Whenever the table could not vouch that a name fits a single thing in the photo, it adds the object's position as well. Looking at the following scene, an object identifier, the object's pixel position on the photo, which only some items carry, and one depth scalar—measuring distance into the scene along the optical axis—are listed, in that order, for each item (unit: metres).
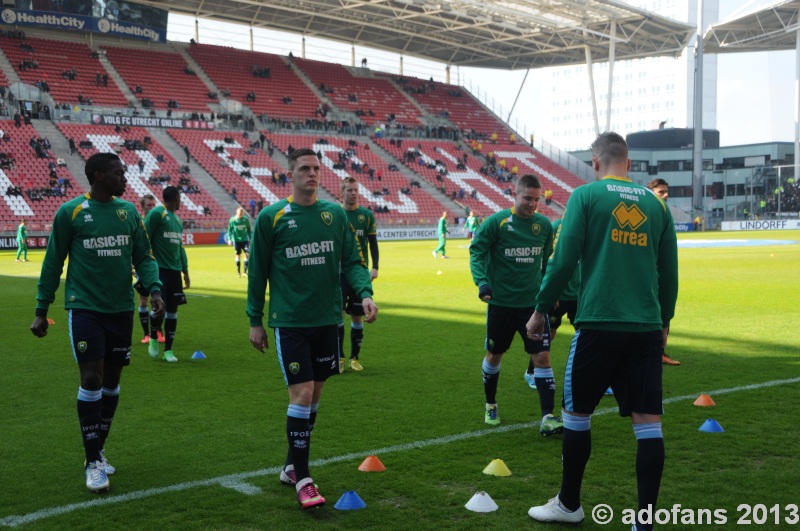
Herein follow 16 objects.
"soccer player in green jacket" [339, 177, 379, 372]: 10.10
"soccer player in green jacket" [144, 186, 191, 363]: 11.10
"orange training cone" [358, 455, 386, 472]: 5.95
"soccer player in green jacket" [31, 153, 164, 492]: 5.79
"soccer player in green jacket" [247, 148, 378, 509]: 5.40
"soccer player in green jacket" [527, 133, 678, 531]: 4.58
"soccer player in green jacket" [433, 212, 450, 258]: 32.94
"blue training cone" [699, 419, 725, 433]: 6.85
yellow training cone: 5.83
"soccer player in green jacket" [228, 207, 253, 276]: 24.61
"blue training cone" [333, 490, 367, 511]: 5.17
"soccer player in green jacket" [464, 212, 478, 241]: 37.44
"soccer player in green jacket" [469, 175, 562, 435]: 7.23
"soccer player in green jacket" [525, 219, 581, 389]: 8.55
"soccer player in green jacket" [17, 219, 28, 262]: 31.94
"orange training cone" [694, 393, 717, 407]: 7.84
